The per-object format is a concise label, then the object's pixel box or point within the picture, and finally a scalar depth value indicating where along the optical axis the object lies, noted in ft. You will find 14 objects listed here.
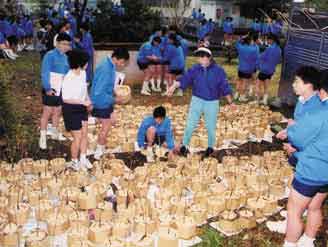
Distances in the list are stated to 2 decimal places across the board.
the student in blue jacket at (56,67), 20.21
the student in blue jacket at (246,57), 33.17
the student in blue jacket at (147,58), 34.88
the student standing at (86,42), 32.66
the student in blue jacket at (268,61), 31.78
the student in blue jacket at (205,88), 20.44
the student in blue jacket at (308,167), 11.72
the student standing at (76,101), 17.84
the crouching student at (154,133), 20.80
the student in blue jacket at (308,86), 12.97
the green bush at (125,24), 47.93
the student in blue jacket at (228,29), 71.92
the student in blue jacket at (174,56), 34.40
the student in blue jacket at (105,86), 19.03
